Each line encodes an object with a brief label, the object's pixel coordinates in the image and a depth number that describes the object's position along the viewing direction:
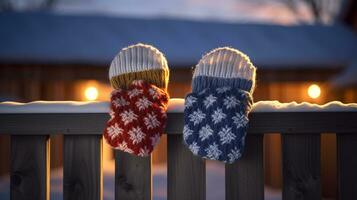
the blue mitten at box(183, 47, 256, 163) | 1.14
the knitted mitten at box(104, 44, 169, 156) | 1.18
